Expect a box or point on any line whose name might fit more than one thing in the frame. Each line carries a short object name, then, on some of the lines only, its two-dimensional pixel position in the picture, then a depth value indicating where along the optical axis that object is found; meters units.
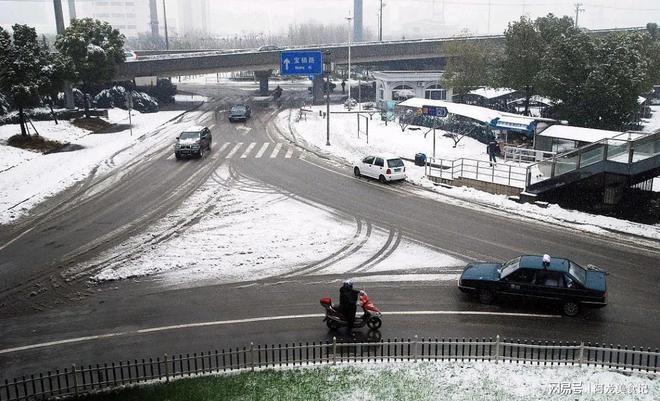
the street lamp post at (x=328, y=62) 42.72
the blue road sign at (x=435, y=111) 34.38
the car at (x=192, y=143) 39.03
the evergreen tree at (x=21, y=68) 39.31
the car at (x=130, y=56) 79.56
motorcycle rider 15.27
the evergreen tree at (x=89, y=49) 54.31
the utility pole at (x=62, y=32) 55.88
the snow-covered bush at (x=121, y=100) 64.62
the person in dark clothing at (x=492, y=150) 37.03
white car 32.19
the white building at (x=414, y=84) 72.69
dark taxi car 16.08
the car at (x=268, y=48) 85.81
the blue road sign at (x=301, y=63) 48.31
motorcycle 15.57
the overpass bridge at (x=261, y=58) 73.44
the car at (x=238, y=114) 57.75
